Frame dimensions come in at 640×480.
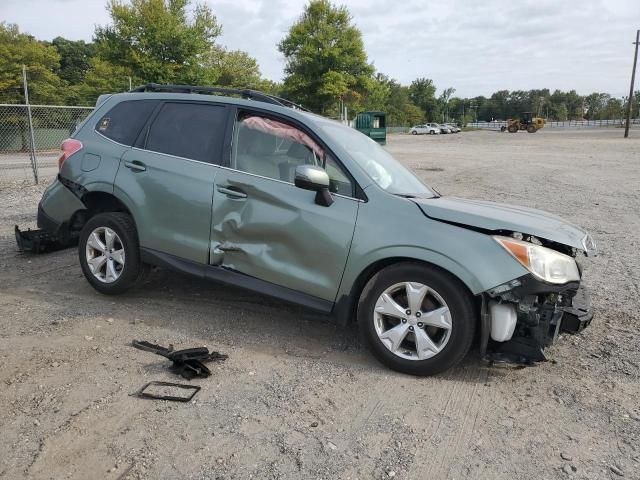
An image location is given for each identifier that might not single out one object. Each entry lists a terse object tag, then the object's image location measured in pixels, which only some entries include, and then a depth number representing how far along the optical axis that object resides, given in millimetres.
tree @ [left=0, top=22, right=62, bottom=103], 32562
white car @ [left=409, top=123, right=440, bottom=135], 69438
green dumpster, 33000
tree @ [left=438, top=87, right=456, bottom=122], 106625
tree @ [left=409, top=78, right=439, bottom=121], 99188
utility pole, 48656
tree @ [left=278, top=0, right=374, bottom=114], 40688
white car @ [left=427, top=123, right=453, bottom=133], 70875
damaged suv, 3371
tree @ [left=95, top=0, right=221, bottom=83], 27422
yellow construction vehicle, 61481
